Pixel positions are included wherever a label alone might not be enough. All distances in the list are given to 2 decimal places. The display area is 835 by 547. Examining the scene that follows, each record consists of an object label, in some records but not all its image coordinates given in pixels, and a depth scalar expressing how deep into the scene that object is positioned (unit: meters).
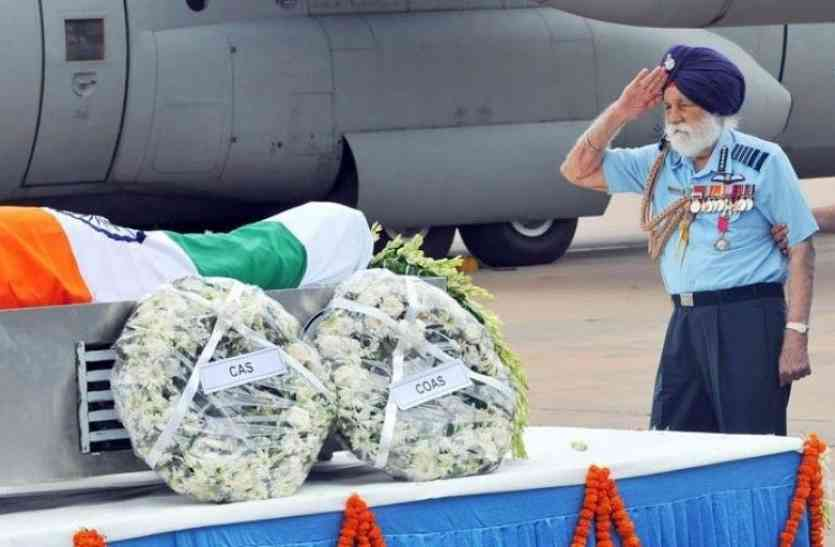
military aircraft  30.23
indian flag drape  8.80
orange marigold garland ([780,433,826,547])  9.33
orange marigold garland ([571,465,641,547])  8.66
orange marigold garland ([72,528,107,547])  7.62
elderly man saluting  11.56
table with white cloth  7.97
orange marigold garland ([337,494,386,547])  8.13
